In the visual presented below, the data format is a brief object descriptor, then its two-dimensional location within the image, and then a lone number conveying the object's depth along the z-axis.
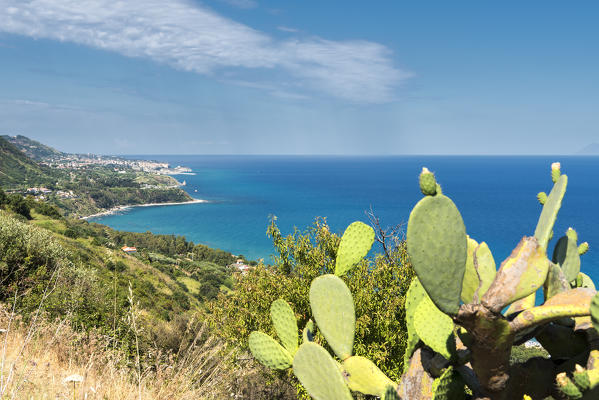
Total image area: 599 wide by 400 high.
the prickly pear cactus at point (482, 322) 1.22
